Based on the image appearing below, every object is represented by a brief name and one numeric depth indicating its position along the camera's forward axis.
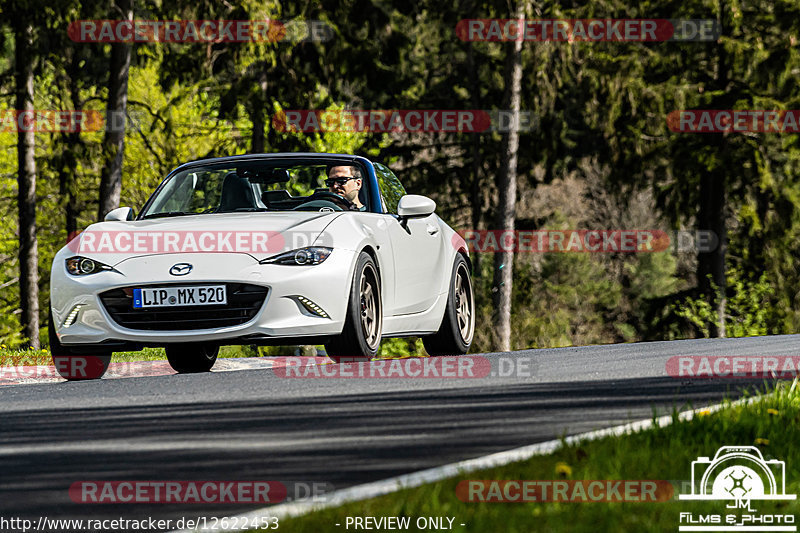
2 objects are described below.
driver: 20.73
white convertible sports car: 17.22
